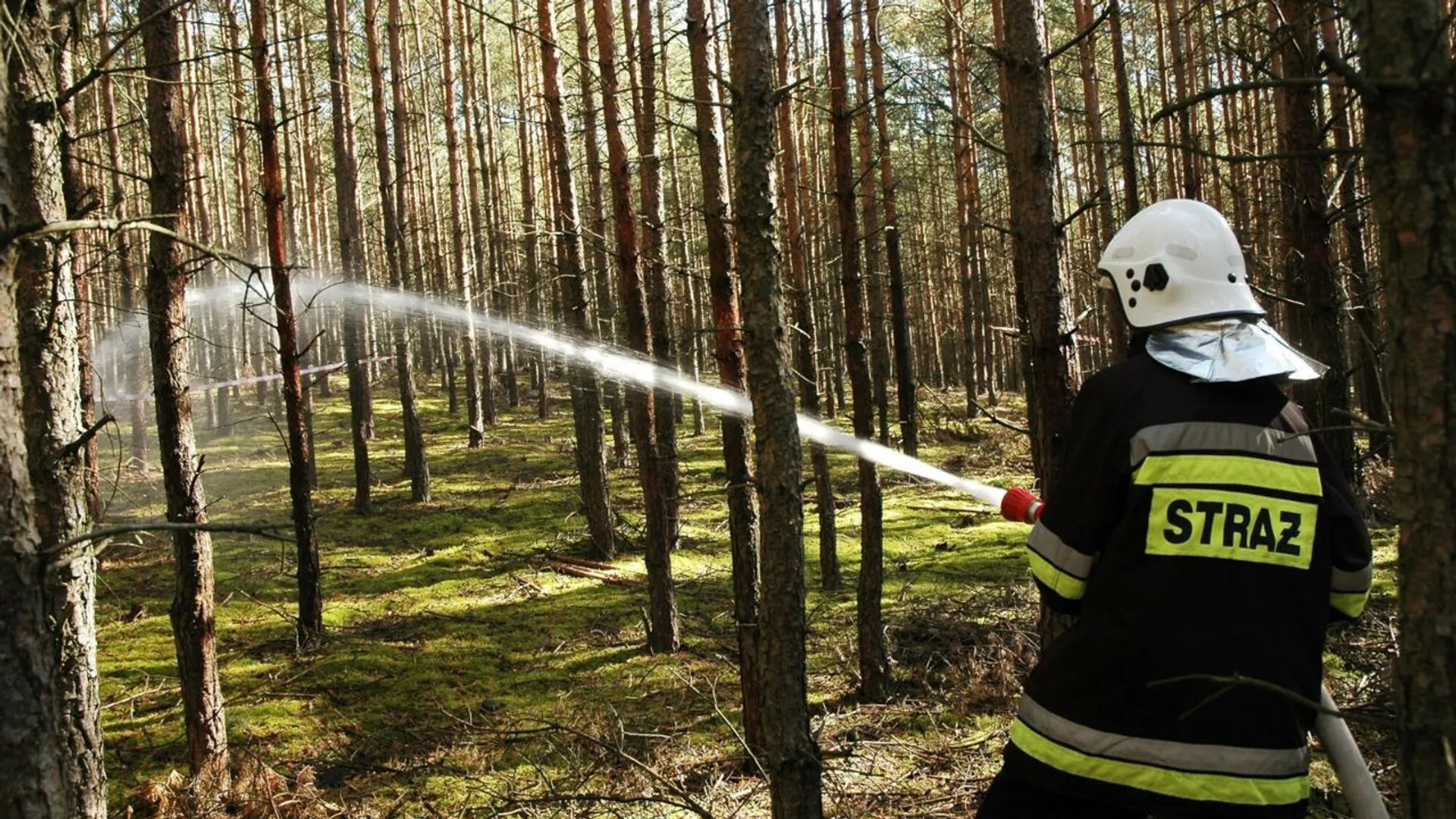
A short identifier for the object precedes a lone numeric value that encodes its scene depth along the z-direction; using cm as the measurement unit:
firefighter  252
